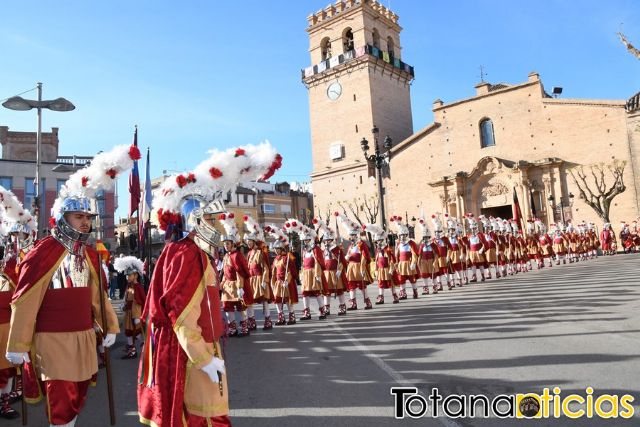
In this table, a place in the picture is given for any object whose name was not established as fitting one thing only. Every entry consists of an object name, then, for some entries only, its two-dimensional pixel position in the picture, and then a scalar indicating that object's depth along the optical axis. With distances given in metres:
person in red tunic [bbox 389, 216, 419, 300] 14.34
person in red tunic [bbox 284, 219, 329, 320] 11.10
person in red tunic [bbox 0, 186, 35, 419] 5.18
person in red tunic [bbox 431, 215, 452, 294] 15.96
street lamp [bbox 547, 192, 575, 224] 36.94
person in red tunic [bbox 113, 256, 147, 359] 8.45
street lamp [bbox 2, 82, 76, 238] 11.58
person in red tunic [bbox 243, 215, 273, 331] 10.34
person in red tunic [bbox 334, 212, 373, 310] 12.55
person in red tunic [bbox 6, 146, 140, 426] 3.68
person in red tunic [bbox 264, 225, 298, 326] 10.74
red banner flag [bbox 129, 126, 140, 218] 12.21
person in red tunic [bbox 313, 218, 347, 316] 11.69
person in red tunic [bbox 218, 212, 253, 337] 9.57
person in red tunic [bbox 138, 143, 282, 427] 3.14
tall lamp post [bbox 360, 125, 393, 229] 17.95
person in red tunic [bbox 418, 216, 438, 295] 15.48
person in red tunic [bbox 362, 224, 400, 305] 13.39
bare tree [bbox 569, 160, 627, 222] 34.38
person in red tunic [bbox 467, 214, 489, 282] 18.48
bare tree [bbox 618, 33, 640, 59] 18.61
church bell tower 46.81
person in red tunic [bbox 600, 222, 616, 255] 32.71
